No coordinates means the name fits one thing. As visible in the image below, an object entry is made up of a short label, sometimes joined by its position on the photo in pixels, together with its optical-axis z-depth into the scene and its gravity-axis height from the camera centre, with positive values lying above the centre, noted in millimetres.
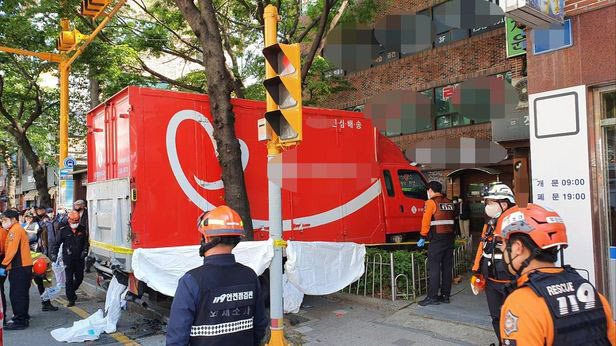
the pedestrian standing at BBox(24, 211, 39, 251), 11192 -961
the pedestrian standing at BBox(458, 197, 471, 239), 15133 -1301
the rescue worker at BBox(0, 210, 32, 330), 6941 -1156
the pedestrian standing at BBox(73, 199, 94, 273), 8966 -457
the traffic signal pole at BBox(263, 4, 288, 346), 4762 -433
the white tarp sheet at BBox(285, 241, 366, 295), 6547 -1220
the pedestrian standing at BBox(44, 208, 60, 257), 13191 -1179
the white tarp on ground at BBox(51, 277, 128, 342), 6090 -1804
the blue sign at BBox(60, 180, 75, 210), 14113 -164
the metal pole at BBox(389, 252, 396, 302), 7465 -1632
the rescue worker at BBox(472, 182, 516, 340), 4902 -843
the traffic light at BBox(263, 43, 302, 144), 4531 +914
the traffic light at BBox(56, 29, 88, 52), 11219 +3619
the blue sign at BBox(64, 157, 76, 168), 13055 +771
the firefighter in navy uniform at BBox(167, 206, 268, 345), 2623 -637
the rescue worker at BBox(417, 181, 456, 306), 7266 -1024
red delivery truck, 6488 +121
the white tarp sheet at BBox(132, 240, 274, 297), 6074 -993
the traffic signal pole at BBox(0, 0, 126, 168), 11470 +3111
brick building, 14719 +3607
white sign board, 4859 +140
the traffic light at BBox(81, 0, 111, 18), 8555 +3373
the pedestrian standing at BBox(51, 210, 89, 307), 8211 -1083
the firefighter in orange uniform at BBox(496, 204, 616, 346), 1929 -510
